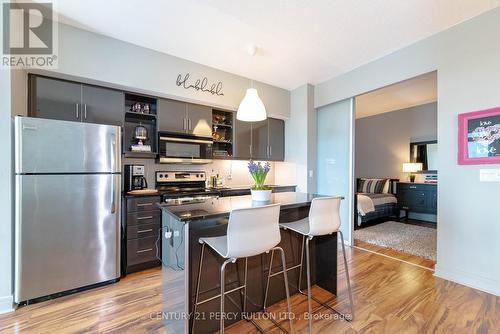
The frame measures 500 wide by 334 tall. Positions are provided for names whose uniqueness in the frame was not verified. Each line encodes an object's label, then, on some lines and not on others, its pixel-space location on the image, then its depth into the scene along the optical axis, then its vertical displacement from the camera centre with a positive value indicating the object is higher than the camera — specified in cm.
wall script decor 320 +119
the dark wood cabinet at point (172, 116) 321 +72
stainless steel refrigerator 201 -38
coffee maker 300 -16
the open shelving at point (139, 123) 306 +61
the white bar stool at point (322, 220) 177 -44
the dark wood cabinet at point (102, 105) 270 +74
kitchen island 151 -79
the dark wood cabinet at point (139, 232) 267 -80
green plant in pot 206 -14
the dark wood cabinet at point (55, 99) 245 +74
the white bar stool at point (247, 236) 138 -45
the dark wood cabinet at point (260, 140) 392 +47
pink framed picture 222 +28
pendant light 233 +58
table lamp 548 -7
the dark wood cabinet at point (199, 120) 344 +70
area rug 334 -125
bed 454 -76
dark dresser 500 -73
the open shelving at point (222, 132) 384 +57
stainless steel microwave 321 +24
